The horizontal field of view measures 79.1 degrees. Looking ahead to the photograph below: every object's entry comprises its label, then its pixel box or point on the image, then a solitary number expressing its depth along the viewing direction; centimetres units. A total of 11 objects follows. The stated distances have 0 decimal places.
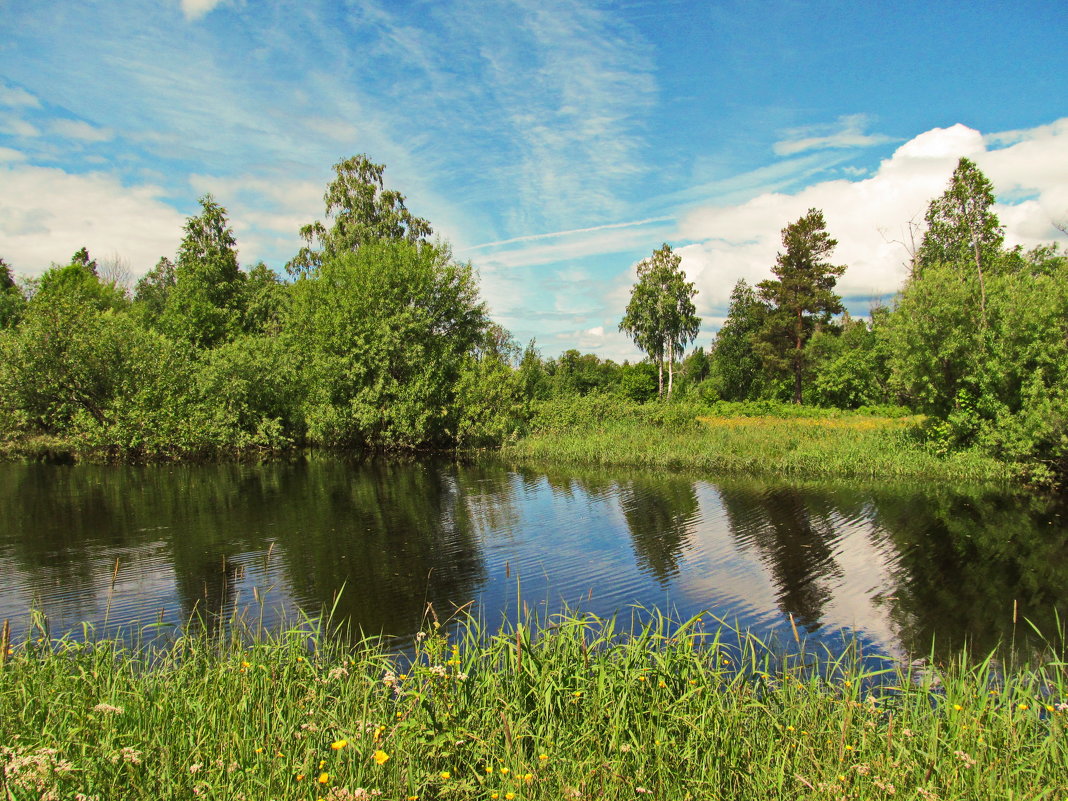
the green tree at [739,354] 5106
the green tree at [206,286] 4109
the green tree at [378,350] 3100
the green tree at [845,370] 4141
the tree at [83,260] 5953
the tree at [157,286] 6325
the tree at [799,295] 4462
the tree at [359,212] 3772
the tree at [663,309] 4569
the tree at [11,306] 4341
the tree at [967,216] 2516
